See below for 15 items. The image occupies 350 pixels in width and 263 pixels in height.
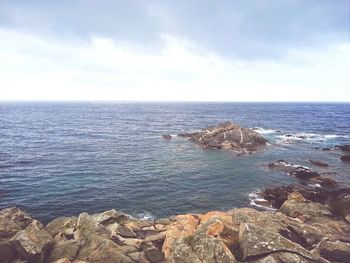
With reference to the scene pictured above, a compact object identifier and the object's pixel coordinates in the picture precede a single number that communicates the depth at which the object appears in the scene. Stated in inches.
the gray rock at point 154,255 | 736.3
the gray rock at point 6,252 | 755.4
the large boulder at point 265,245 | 665.0
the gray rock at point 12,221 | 898.7
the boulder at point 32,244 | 752.3
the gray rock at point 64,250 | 756.6
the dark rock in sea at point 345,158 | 2348.9
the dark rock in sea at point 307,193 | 1445.6
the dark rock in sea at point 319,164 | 2161.7
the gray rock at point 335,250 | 697.8
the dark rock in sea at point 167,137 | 3260.8
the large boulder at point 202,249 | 655.1
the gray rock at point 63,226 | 922.6
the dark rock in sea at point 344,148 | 2691.9
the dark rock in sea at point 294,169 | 1871.3
